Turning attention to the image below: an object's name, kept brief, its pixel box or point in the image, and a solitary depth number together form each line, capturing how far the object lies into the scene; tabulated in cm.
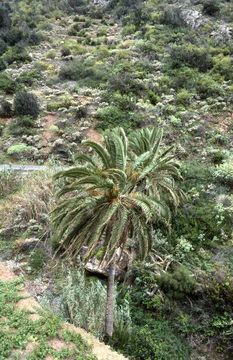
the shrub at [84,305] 992
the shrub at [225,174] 1551
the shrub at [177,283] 1143
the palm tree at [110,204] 855
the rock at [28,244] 1285
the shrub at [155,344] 1026
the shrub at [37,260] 1212
